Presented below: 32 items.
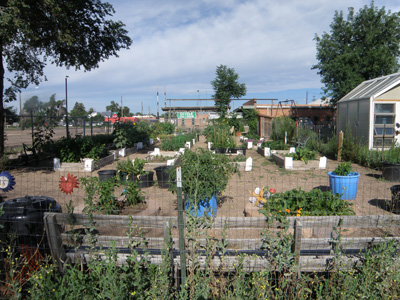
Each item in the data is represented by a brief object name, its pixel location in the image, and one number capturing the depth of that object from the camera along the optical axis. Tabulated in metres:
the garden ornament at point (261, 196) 5.55
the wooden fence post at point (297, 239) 3.15
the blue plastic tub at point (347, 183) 7.18
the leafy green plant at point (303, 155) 11.90
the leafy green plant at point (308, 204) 4.76
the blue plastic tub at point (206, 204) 5.55
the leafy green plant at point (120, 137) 16.50
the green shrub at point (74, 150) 12.34
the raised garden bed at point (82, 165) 11.66
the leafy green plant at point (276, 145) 15.84
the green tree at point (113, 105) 85.60
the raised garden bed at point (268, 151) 15.20
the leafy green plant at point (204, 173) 5.32
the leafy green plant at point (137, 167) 8.85
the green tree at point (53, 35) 9.51
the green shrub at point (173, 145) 15.53
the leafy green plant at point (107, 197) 5.63
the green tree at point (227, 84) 42.31
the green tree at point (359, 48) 26.95
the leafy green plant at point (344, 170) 7.26
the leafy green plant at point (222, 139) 15.90
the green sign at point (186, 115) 32.97
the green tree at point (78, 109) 78.62
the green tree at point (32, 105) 15.12
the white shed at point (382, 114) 13.95
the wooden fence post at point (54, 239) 3.33
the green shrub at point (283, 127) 18.98
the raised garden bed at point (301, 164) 11.72
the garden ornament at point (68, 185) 4.46
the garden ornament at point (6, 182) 4.53
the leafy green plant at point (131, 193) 6.30
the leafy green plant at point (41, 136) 13.70
